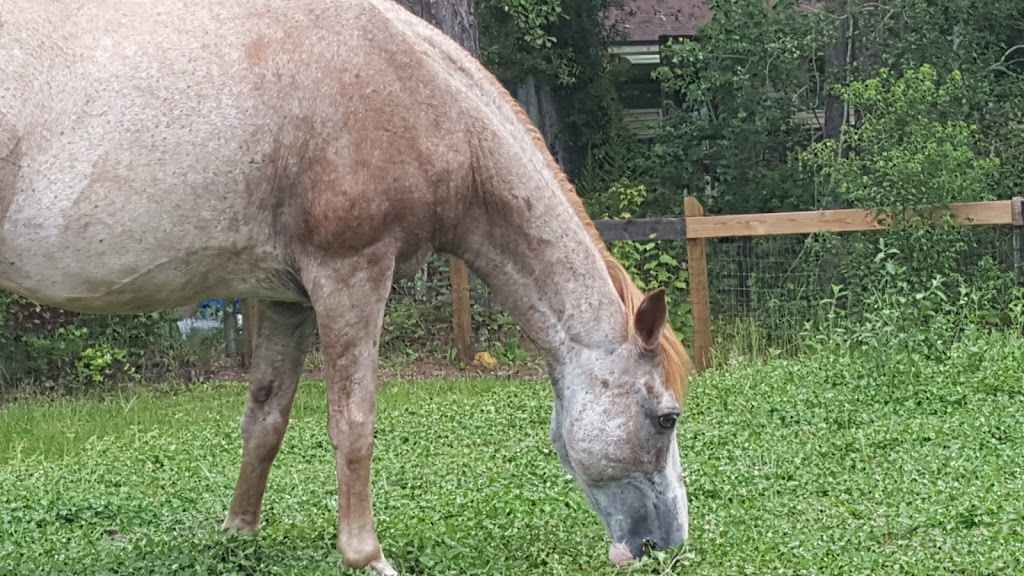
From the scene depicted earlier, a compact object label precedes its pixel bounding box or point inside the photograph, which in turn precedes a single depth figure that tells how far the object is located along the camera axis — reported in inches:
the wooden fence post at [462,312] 435.8
